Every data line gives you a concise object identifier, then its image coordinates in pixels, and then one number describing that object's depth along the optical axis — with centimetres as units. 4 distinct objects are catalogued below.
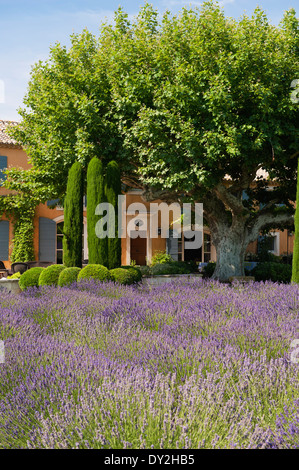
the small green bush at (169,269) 1470
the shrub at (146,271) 1511
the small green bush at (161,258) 1912
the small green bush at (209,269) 1646
